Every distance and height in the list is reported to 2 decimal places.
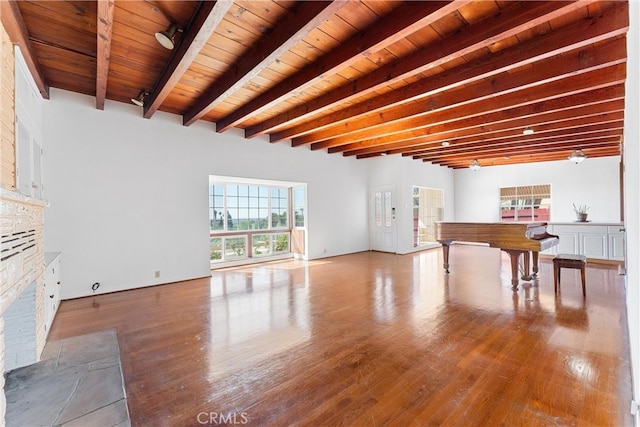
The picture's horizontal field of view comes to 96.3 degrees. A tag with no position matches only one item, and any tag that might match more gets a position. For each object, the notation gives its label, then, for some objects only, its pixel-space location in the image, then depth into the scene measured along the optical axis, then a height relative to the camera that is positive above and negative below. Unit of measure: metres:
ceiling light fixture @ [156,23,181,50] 2.41 +1.53
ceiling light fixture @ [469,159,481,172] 7.38 +1.16
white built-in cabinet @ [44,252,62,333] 2.79 -0.71
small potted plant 6.50 -0.09
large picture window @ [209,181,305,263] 6.12 -0.08
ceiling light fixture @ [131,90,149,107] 3.88 +1.64
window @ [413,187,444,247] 8.37 -0.03
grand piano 3.99 -0.42
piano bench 3.78 -0.75
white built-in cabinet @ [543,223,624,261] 5.98 -0.70
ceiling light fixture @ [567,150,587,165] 5.99 +1.07
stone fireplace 1.63 -0.39
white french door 7.72 -0.20
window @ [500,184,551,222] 8.30 +0.16
